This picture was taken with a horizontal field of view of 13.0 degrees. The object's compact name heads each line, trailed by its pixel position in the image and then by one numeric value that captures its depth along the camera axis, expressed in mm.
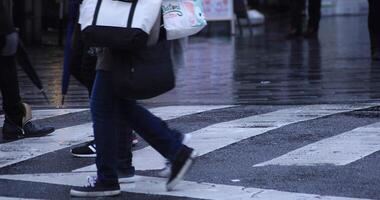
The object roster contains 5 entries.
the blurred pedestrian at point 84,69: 11028
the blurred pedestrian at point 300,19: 37475
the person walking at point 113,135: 10058
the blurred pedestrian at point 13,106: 14061
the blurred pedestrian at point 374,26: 25833
